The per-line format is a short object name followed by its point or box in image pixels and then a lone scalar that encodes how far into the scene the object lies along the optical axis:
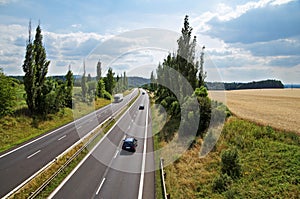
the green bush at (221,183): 15.09
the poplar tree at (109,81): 96.74
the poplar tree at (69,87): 52.22
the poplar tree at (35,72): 36.31
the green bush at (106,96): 85.26
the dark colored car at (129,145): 24.34
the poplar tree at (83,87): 61.56
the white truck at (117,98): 79.31
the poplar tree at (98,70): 89.47
